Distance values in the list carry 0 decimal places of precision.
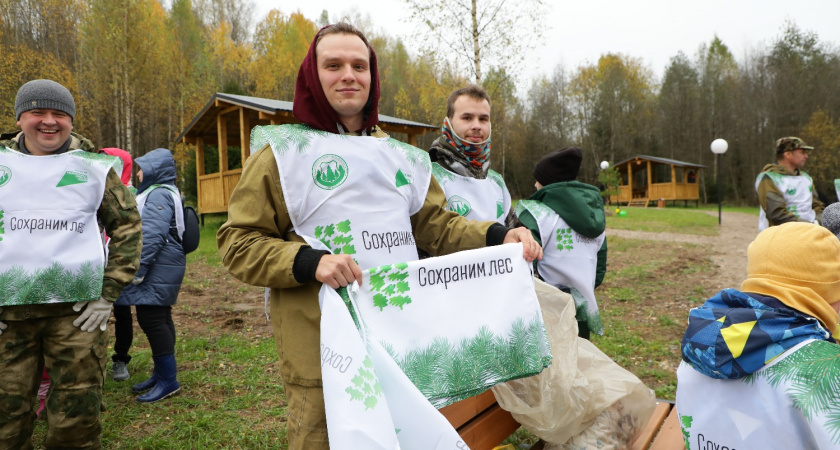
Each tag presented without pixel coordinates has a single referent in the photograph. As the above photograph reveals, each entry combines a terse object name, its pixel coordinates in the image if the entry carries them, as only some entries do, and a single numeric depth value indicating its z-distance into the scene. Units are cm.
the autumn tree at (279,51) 3478
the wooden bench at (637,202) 3606
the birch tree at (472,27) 1647
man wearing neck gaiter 286
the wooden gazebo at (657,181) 3478
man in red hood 149
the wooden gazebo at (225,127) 1427
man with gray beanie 249
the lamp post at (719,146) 1959
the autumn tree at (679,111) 4184
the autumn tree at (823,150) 2892
